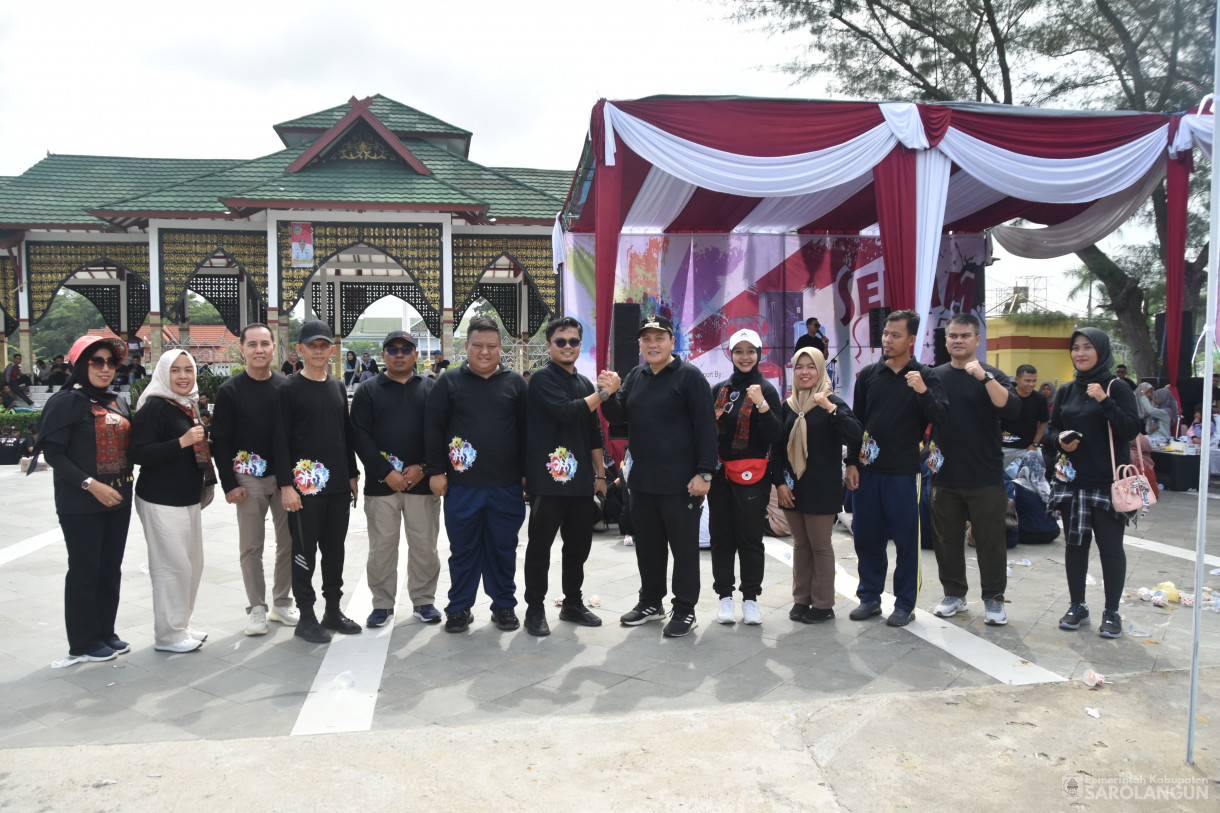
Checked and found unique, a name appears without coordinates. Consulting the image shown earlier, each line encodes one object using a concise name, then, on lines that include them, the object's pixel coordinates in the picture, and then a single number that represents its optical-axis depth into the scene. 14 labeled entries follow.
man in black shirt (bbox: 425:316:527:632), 4.39
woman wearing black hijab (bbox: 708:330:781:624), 4.46
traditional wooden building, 16.66
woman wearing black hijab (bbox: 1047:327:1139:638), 4.30
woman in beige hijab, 4.53
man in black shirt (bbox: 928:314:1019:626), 4.48
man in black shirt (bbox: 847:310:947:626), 4.49
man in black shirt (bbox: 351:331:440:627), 4.48
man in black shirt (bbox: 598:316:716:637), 4.32
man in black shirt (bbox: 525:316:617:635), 4.39
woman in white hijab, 4.01
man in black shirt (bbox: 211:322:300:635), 4.25
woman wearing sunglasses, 3.85
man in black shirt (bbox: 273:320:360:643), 4.24
